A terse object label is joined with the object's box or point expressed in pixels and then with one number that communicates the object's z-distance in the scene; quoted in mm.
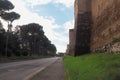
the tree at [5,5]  20285
